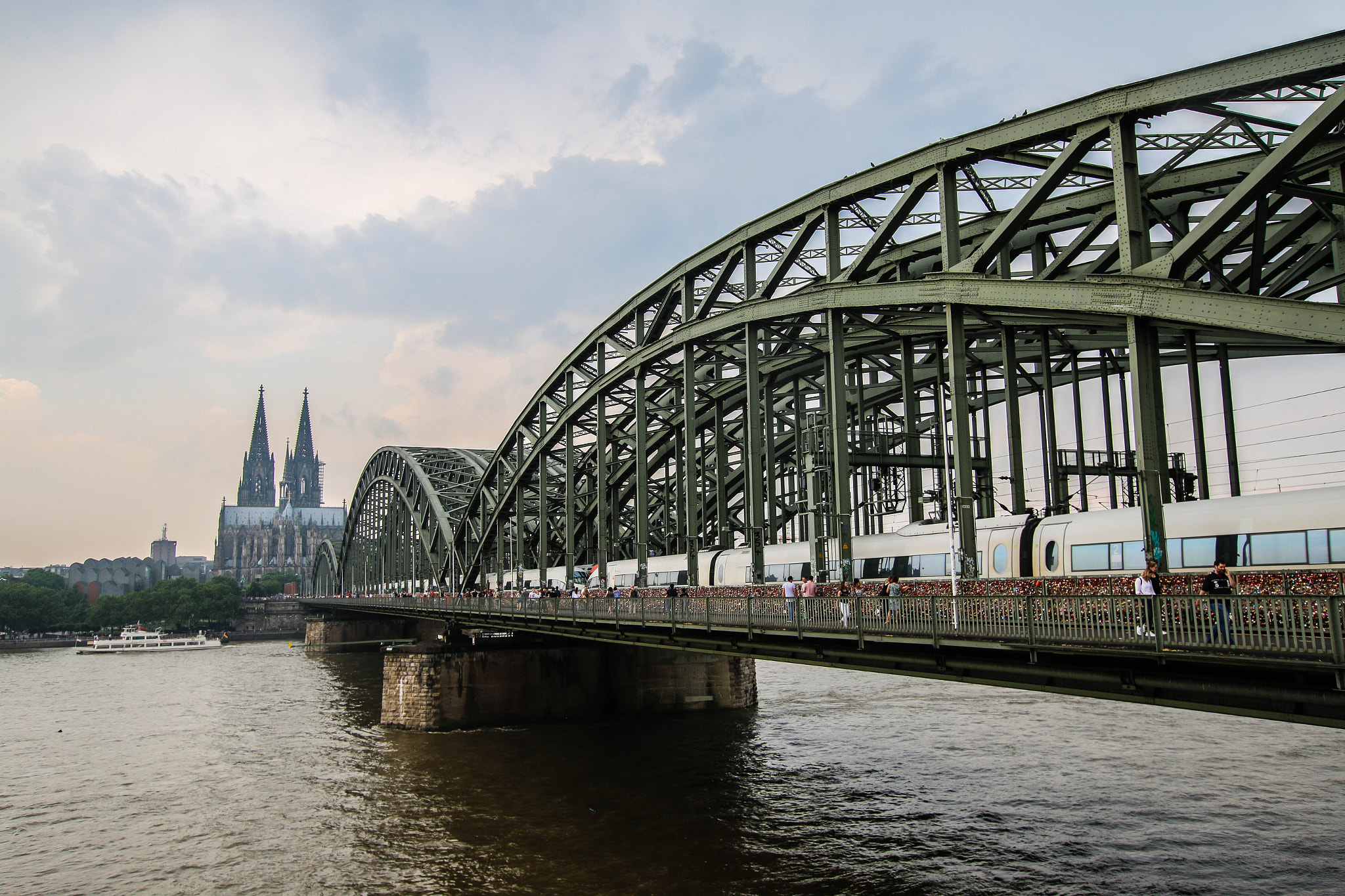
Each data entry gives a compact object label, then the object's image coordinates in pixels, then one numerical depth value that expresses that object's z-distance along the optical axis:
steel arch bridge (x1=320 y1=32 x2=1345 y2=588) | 21.28
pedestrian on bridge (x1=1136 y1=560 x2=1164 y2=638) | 14.20
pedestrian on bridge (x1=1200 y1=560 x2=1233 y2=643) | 14.90
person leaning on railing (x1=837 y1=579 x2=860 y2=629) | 19.80
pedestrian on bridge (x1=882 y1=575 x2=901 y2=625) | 18.69
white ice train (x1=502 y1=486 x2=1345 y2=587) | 20.34
